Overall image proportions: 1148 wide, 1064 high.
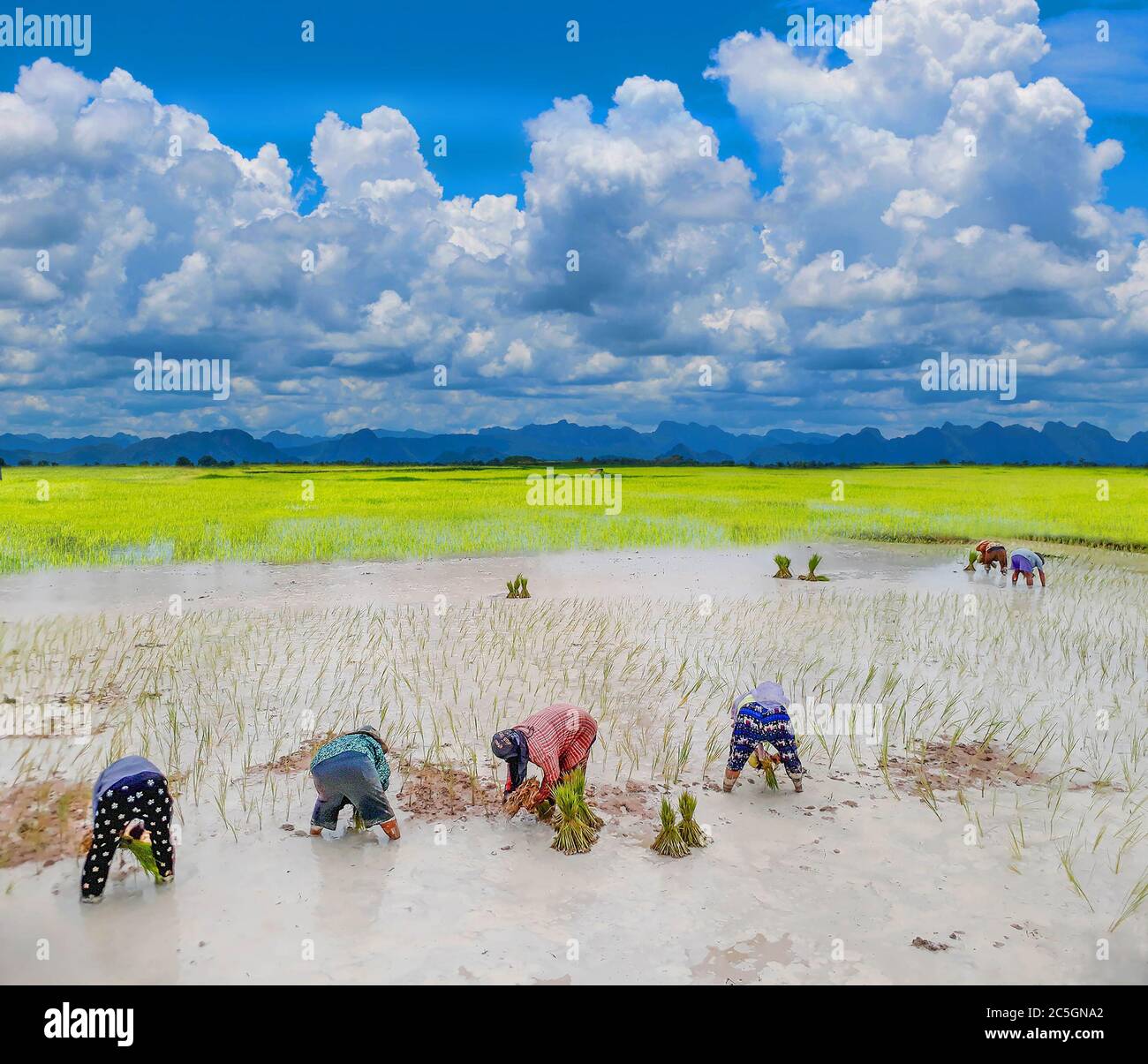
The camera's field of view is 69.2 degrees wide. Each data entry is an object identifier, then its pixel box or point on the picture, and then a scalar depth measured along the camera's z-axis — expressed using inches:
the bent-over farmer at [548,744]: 207.2
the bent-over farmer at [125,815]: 175.2
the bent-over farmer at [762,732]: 226.8
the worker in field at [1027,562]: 533.0
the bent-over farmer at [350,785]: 198.2
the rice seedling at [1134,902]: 170.6
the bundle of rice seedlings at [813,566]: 563.4
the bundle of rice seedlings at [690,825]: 196.4
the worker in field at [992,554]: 571.8
